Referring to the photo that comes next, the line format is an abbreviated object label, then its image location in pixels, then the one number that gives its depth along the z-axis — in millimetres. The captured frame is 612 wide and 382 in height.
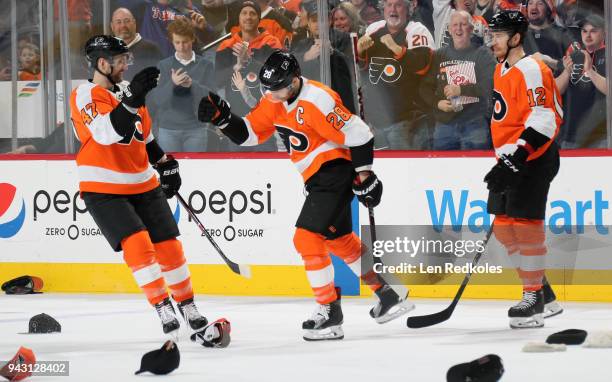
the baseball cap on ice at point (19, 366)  8148
